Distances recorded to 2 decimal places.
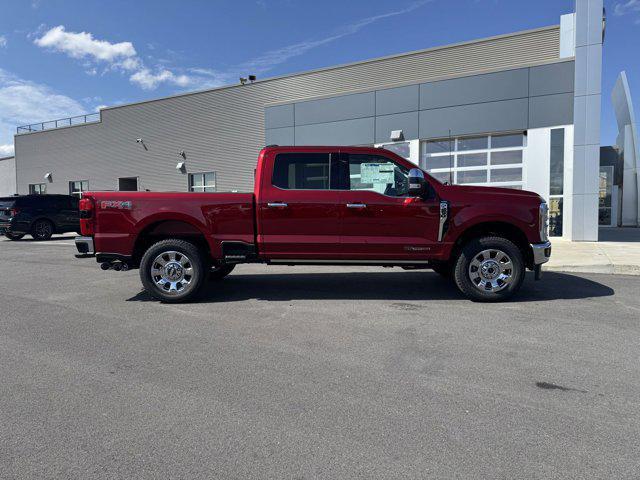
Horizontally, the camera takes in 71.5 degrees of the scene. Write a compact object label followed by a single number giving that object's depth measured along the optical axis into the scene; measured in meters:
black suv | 17.33
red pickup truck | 6.18
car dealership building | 13.93
